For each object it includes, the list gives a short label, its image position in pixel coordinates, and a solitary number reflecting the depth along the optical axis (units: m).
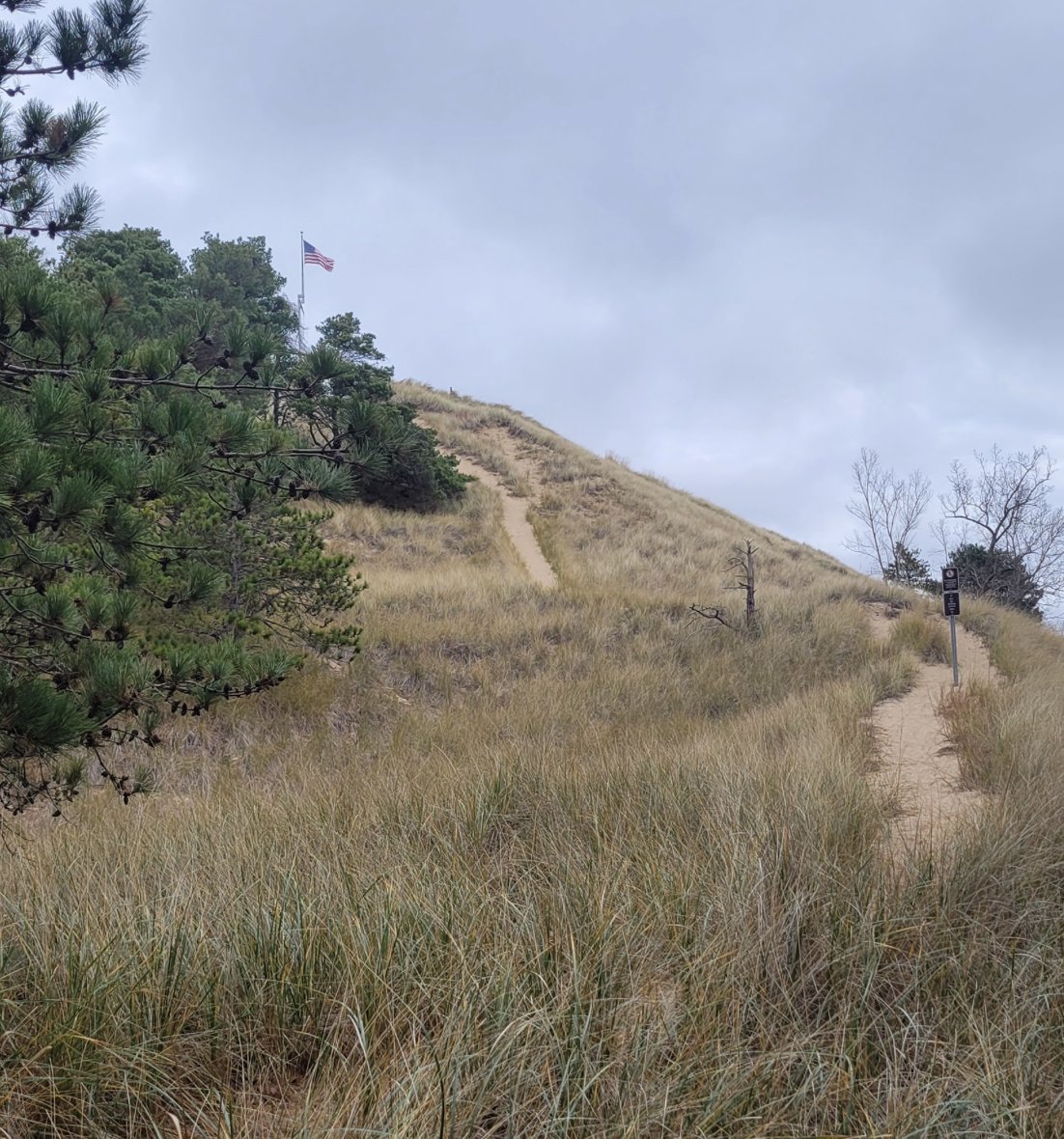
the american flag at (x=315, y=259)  37.38
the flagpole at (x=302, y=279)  37.54
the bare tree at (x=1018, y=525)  27.03
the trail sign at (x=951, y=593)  13.30
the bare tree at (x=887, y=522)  34.88
